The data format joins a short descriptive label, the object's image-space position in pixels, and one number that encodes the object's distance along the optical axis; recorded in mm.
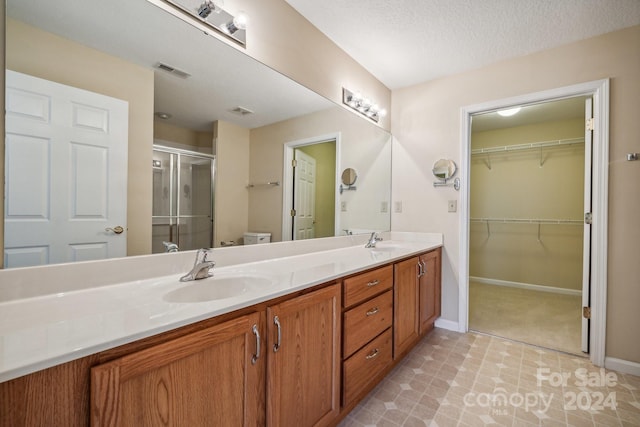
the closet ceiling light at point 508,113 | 3206
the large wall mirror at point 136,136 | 906
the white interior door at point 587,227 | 2008
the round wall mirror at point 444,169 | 2492
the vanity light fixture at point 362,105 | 2273
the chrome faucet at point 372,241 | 2408
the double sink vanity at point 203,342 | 601
